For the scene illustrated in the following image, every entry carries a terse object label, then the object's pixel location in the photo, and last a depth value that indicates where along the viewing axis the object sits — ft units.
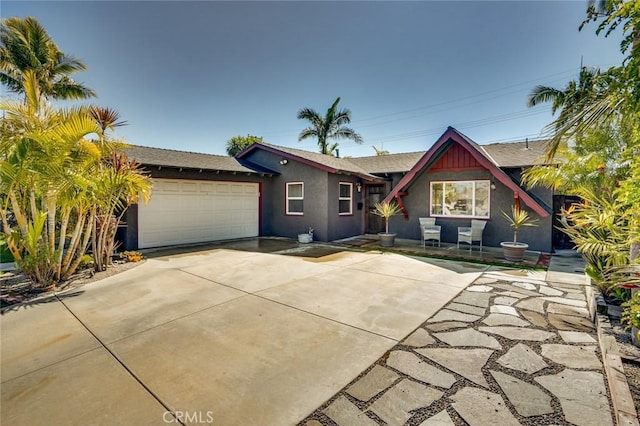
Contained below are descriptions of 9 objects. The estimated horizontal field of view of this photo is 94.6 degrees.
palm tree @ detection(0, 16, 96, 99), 48.11
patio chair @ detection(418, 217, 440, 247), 34.91
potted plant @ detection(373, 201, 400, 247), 35.94
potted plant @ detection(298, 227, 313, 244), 39.22
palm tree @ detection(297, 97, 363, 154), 73.61
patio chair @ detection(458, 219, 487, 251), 32.74
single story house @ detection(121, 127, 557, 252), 33.01
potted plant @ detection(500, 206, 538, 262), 27.32
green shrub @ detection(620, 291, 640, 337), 8.30
